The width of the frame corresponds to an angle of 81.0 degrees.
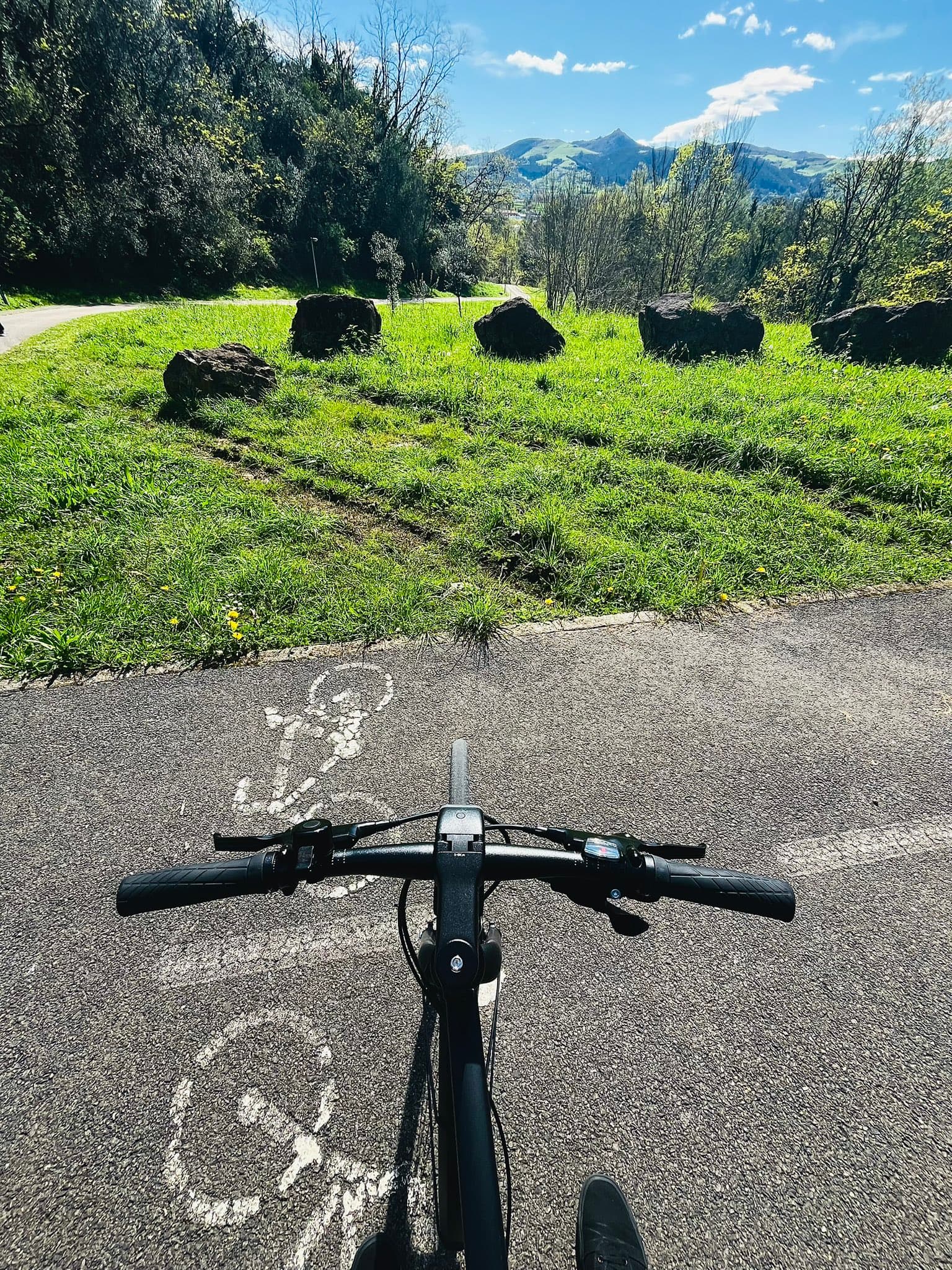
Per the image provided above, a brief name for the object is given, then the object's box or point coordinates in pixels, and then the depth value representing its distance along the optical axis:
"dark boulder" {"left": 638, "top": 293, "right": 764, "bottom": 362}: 12.03
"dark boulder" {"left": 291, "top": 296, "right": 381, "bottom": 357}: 11.28
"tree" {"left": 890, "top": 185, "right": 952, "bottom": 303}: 29.06
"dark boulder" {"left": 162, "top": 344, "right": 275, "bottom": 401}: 8.49
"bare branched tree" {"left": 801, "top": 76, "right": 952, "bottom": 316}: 29.77
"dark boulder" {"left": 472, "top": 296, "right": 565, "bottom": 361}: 11.90
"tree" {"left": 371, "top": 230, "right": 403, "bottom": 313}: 18.22
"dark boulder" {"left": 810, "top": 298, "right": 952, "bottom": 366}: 11.18
